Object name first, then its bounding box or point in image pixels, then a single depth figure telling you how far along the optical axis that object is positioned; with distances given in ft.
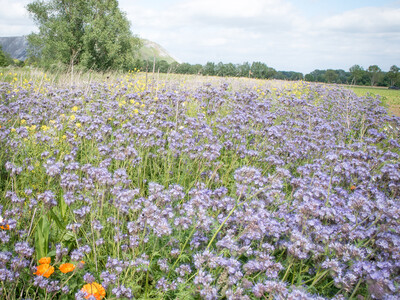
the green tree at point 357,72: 164.55
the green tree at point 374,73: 212.15
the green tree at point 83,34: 98.17
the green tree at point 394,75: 229.45
